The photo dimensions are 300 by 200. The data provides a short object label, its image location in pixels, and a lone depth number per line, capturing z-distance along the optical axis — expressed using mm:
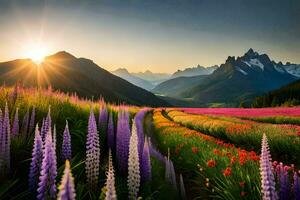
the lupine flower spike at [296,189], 4766
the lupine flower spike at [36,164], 3426
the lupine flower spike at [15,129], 5219
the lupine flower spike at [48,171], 2680
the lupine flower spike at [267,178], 3484
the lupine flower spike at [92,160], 4281
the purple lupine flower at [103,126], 7707
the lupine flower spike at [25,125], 5437
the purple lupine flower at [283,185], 5014
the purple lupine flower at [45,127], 4751
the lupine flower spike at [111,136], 7273
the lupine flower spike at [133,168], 4129
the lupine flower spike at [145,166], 5531
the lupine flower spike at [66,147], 4723
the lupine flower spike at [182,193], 7094
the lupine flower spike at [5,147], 3963
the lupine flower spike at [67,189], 1828
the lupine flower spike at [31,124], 5920
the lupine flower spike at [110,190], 2186
